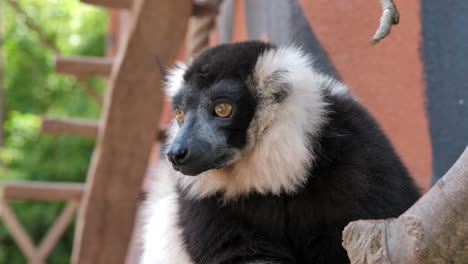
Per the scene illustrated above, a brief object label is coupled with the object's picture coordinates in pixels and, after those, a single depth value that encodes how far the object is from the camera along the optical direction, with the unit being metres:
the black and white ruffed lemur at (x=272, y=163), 1.51
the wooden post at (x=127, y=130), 1.76
